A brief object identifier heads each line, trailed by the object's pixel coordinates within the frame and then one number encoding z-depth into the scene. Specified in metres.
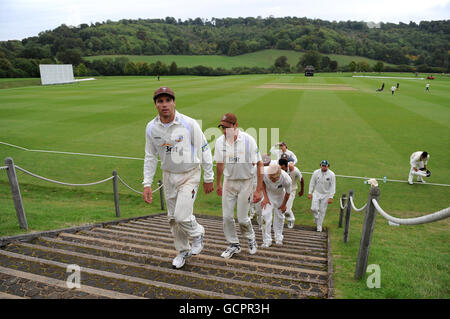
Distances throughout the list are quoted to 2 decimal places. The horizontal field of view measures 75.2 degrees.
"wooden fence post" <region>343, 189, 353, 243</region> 5.90
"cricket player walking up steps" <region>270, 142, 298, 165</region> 8.23
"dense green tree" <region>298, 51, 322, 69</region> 107.19
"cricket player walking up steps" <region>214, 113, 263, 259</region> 4.37
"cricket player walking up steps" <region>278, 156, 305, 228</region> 7.36
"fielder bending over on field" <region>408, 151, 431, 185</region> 10.23
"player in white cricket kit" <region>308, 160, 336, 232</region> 7.29
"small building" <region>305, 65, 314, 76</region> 83.16
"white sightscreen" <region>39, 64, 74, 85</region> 59.18
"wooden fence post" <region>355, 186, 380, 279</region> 3.38
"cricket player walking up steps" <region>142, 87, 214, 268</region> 3.83
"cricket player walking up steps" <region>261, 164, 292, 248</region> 5.43
